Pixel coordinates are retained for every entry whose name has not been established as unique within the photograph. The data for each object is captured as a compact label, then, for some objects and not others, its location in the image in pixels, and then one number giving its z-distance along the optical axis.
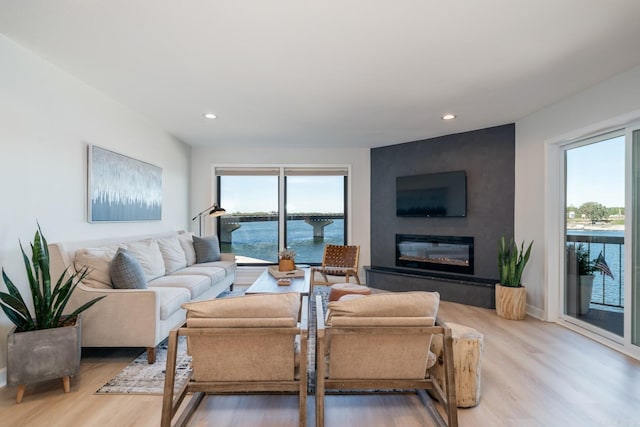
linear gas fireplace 4.93
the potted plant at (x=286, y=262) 4.30
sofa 2.67
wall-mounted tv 4.86
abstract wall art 3.24
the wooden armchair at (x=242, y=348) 1.74
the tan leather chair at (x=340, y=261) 5.12
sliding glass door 3.14
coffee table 3.42
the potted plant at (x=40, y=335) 2.12
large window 6.05
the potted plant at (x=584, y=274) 3.49
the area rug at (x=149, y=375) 2.33
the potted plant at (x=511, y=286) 3.88
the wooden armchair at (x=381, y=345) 1.77
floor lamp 5.17
